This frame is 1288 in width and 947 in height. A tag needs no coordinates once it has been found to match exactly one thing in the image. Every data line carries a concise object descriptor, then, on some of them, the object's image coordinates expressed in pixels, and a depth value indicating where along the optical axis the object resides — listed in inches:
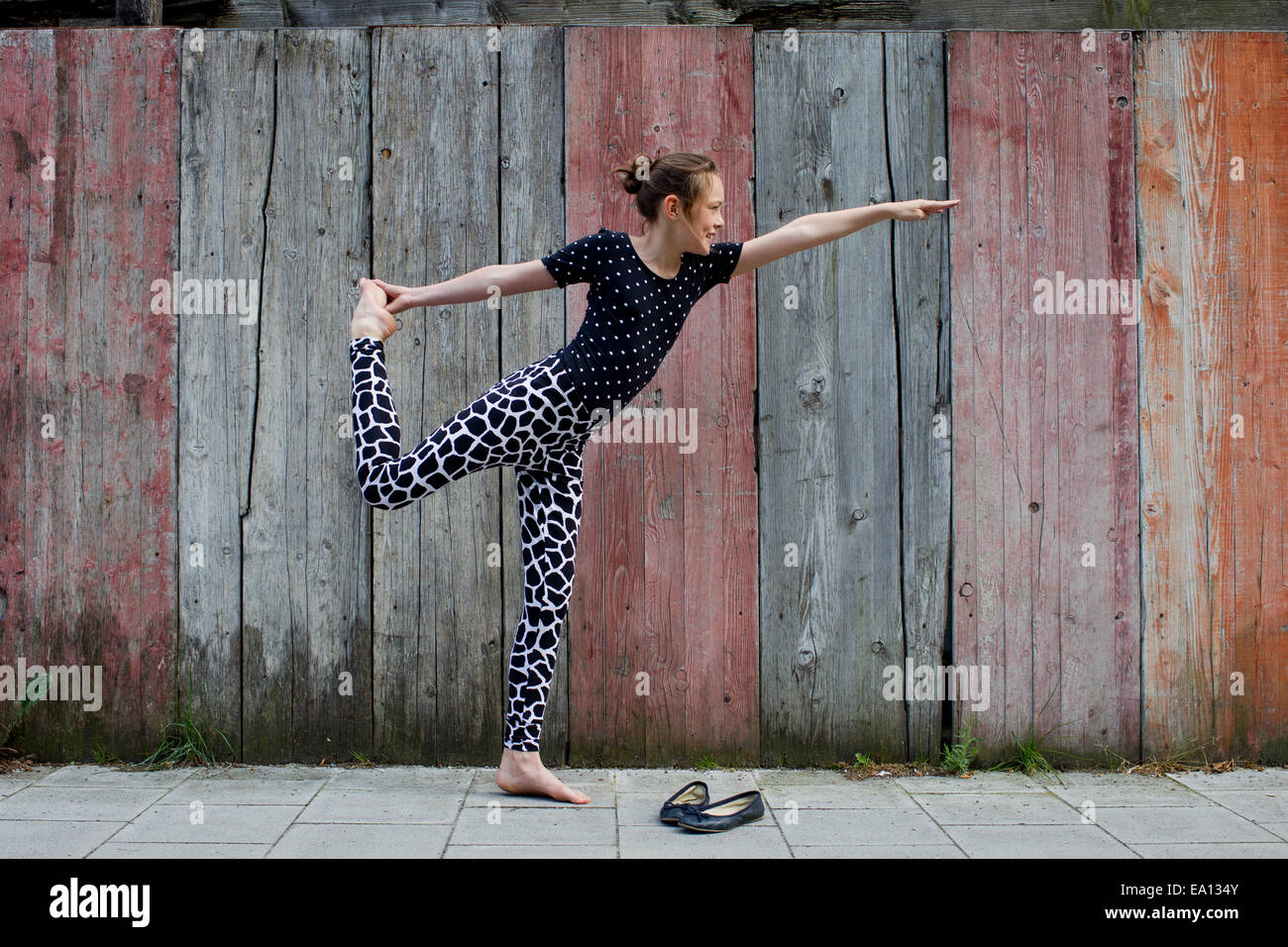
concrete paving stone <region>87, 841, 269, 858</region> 103.2
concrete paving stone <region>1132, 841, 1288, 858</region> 105.7
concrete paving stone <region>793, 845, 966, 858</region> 105.0
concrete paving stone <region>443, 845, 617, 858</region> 103.4
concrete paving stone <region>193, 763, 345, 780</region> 134.7
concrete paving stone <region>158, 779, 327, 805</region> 123.9
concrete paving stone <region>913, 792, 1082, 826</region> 118.2
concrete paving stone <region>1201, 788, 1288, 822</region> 120.6
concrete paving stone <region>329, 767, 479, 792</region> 131.4
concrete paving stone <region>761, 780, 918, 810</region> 124.3
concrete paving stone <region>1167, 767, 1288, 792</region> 133.0
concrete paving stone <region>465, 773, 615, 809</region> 123.0
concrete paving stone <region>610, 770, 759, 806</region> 130.3
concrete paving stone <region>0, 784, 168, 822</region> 116.6
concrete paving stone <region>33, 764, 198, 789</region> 131.1
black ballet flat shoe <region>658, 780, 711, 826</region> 113.7
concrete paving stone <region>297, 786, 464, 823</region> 117.1
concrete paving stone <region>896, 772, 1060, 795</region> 132.0
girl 115.7
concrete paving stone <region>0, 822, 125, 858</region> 103.6
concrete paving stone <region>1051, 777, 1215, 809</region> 126.1
